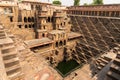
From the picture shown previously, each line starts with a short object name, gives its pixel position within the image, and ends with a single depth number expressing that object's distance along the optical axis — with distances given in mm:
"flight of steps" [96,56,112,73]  7078
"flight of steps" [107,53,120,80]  4491
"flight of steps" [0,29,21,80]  3526
